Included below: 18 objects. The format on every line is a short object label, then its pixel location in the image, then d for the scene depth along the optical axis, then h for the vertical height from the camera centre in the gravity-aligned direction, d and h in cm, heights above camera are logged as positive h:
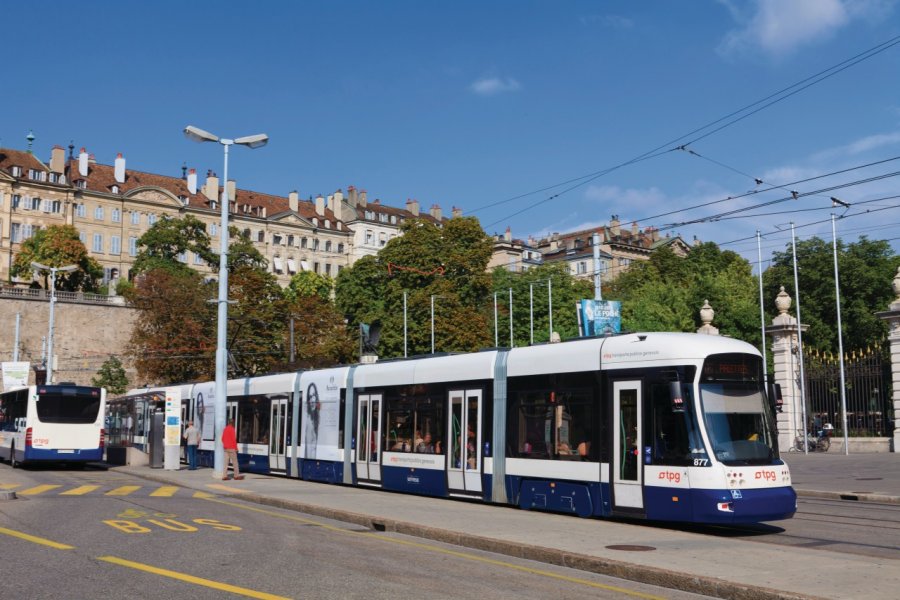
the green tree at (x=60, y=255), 9325 +1576
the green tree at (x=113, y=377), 8342 +367
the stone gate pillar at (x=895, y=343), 3331 +262
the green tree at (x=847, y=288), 6316 +864
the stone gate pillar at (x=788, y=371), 3769 +189
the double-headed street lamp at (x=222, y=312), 2734 +317
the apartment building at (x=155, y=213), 10650 +2529
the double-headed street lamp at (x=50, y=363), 5648 +327
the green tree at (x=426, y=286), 6900 +1005
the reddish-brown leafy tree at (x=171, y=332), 6631 +602
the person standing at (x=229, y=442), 2667 -59
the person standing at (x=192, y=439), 3199 -61
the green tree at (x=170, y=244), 9412 +1709
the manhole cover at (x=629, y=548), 1212 -158
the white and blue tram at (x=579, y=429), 1455 -16
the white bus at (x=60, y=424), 3169 -12
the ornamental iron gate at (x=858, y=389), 3494 +116
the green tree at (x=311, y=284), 11219 +1574
